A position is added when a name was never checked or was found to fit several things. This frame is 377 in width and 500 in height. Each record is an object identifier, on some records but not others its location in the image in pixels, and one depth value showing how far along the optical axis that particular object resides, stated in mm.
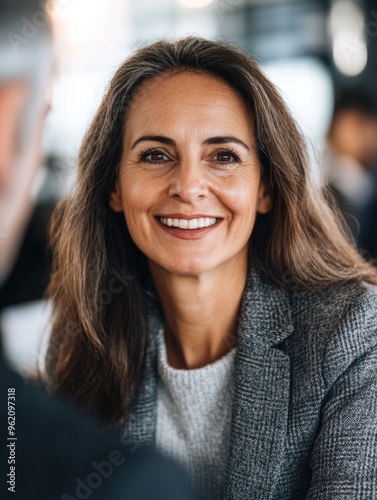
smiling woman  1374
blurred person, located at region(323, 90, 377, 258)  4066
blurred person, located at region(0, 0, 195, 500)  544
